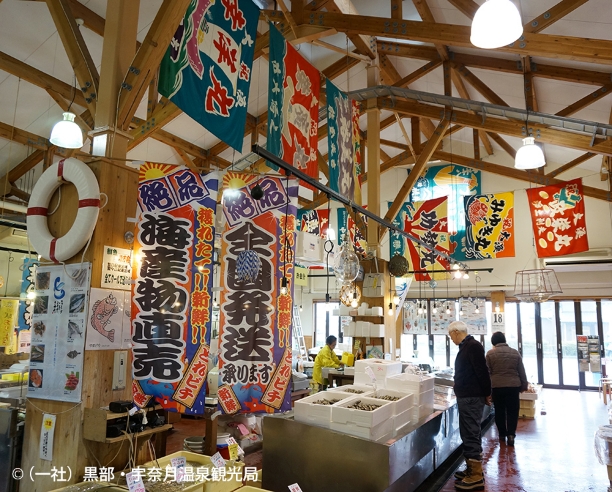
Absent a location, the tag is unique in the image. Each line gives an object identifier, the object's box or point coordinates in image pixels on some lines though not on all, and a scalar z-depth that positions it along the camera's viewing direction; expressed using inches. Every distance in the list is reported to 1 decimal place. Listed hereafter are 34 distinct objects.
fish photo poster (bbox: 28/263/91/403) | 129.1
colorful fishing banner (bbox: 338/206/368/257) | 349.2
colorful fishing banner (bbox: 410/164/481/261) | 526.3
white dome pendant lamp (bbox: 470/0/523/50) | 112.2
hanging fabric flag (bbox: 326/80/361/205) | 248.5
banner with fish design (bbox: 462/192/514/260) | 376.5
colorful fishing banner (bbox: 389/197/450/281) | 396.2
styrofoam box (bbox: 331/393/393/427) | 147.6
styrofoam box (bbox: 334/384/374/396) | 191.5
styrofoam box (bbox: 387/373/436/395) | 190.4
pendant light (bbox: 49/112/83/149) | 198.4
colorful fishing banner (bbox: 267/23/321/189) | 192.2
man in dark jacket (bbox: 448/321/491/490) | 198.1
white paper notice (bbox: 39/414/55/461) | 129.2
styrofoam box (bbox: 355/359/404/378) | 205.2
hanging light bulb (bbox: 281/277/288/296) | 173.2
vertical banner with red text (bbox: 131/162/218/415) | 147.0
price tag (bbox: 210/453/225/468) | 135.9
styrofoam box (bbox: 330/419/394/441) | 147.0
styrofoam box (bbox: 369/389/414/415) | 168.6
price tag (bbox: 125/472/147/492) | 113.0
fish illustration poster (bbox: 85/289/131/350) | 131.3
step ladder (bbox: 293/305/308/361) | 599.5
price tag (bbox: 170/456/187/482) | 125.0
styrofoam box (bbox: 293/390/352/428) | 157.2
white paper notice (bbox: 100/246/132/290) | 136.7
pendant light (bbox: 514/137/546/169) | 188.5
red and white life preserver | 131.2
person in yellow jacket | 343.3
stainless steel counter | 143.6
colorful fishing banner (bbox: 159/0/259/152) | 141.3
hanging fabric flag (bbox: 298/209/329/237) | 444.1
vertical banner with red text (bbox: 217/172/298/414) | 163.9
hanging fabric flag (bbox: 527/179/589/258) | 326.0
